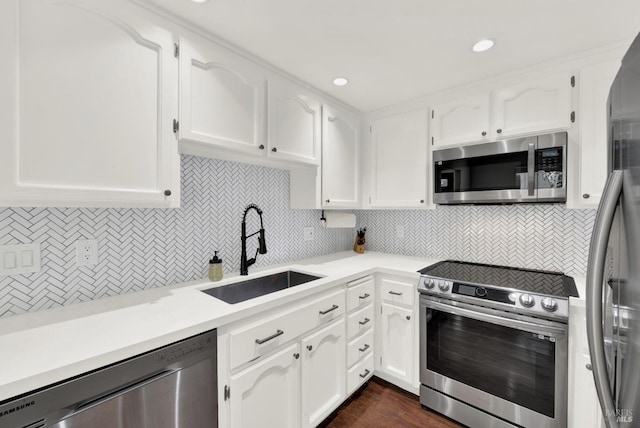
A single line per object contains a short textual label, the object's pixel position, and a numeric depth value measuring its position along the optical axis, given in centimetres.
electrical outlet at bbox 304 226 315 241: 241
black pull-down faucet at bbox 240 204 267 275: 177
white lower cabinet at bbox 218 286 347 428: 118
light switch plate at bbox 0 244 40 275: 109
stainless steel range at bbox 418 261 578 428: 145
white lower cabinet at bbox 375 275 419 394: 194
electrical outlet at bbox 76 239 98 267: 126
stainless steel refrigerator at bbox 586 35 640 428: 57
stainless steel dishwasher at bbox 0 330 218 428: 75
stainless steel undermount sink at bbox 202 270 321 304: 166
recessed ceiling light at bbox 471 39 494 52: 148
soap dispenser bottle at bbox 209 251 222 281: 163
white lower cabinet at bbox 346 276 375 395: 186
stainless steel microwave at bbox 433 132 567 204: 164
